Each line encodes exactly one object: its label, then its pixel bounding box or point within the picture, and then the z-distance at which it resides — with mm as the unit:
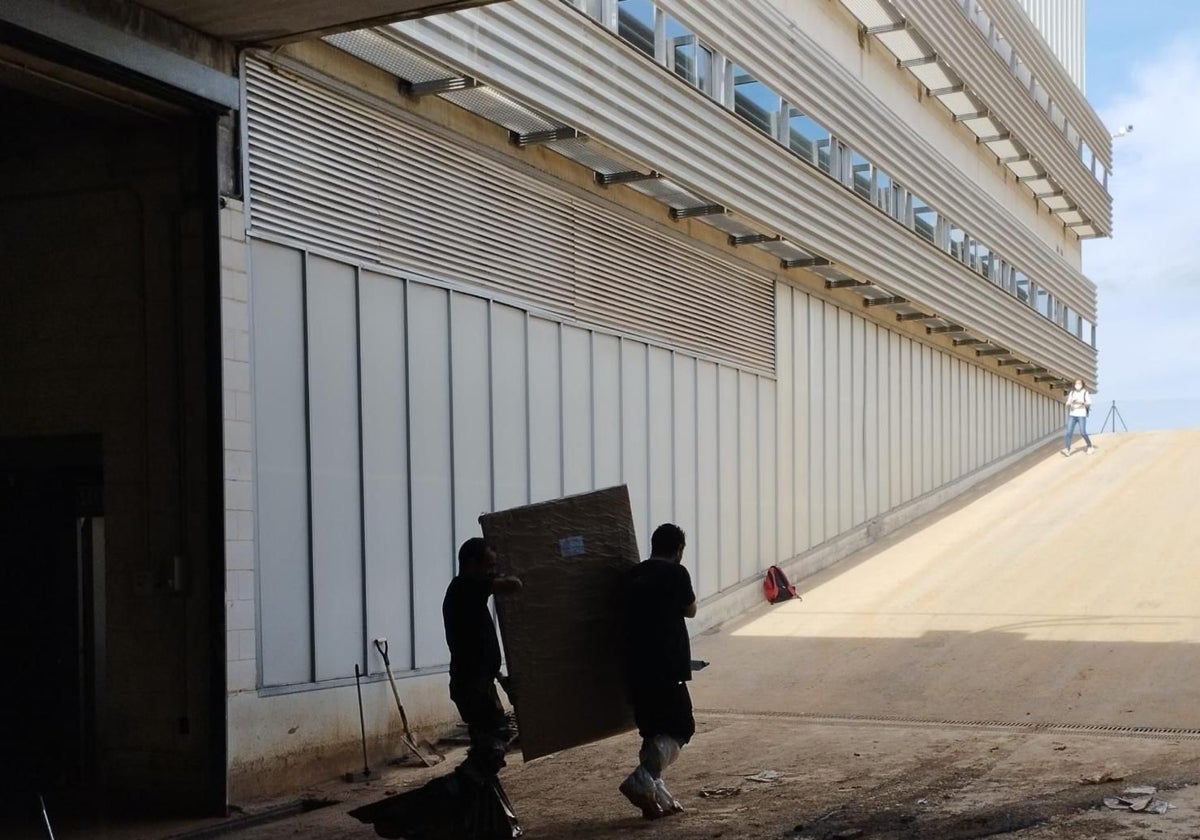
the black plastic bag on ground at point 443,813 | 8047
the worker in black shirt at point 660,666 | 8656
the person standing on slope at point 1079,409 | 32250
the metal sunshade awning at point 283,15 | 9492
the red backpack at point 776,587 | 19078
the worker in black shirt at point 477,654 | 8195
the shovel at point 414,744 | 11164
